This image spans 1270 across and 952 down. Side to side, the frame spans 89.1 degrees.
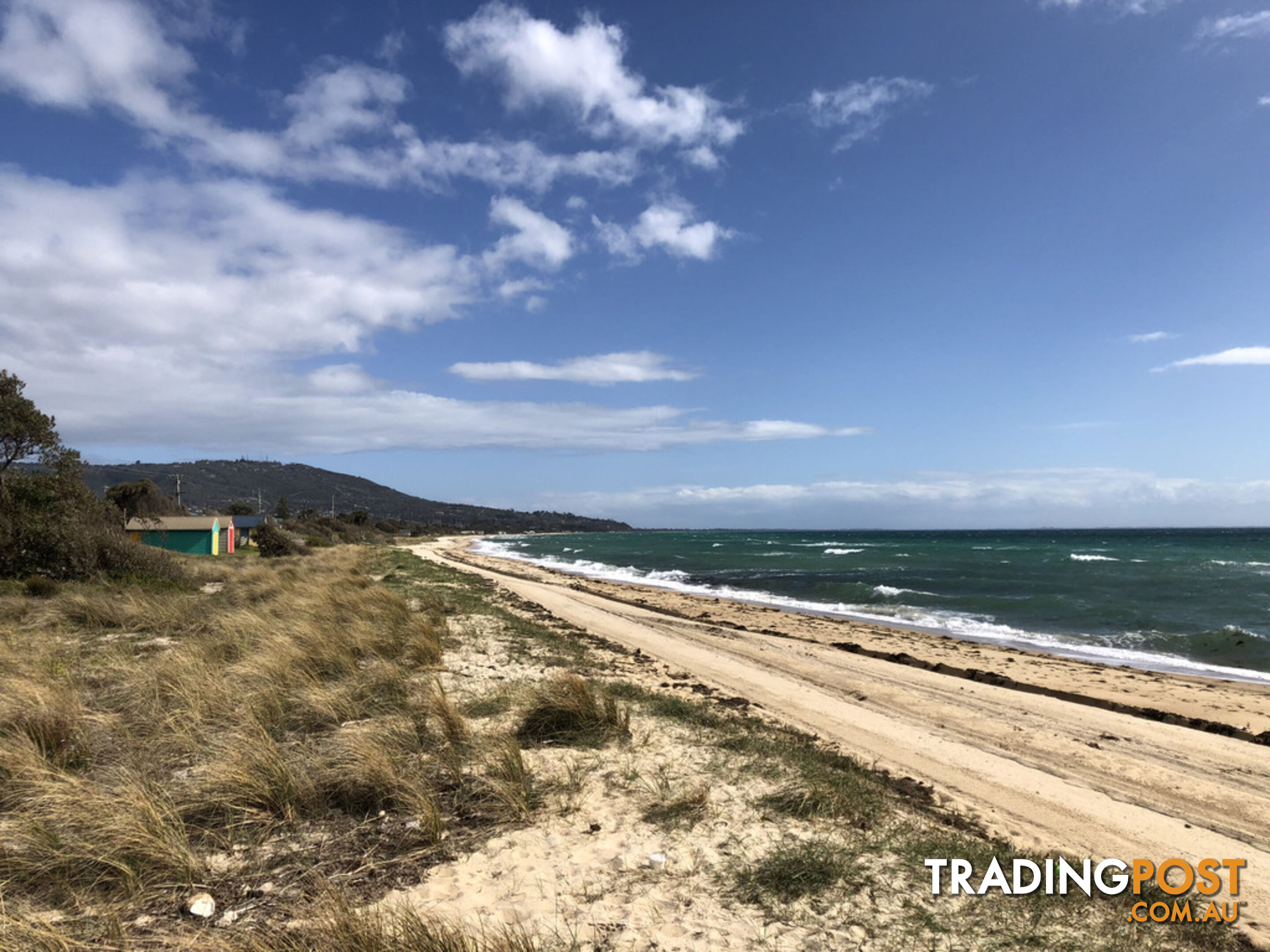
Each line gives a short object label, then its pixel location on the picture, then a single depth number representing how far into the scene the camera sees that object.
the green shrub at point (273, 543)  40.47
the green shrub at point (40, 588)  15.16
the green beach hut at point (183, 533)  39.50
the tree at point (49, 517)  17.14
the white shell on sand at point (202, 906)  3.53
